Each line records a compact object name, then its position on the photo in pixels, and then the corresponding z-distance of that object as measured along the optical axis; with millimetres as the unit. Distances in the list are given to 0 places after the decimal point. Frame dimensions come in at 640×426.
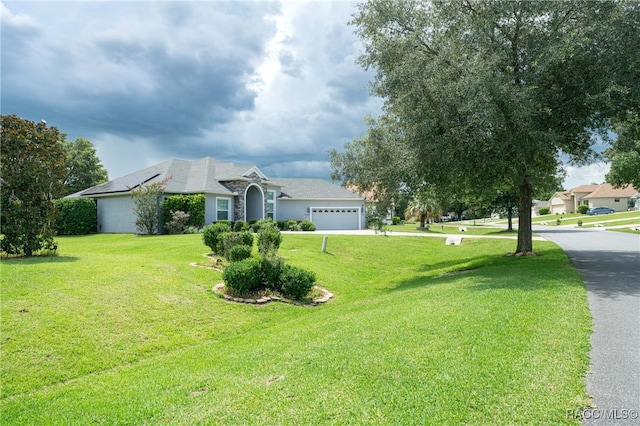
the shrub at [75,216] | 29672
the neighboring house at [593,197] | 73875
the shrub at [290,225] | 34469
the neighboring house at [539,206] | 96762
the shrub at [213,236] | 15492
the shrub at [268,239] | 12941
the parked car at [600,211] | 69844
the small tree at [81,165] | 43438
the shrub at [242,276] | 11047
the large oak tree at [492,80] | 12234
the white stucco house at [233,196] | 29734
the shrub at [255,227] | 27289
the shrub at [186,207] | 27562
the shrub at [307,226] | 35000
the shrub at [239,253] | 12852
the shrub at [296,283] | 11688
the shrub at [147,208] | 26719
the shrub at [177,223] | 26797
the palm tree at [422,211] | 42562
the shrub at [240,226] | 29047
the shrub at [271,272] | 11961
